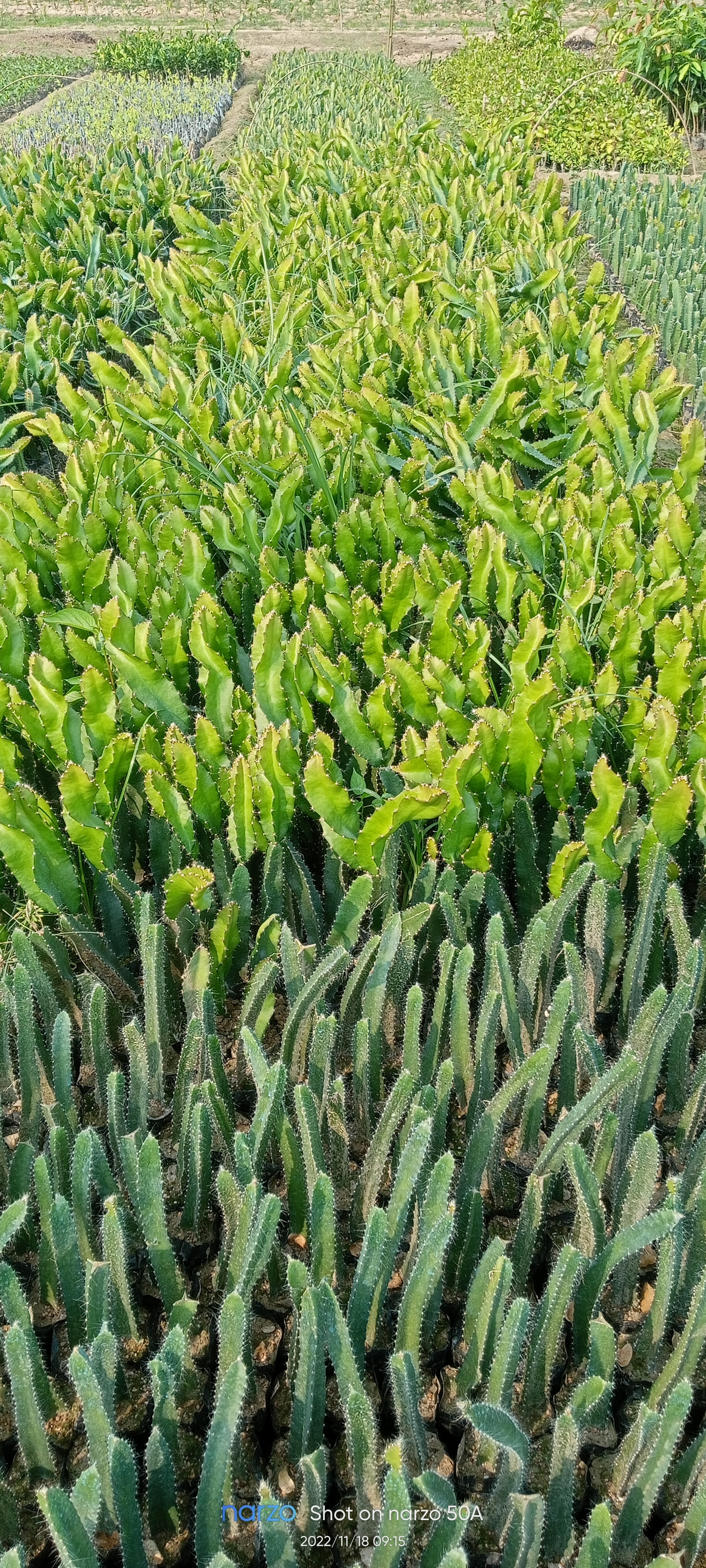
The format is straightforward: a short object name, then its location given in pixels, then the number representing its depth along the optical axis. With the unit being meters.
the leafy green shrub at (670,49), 10.63
